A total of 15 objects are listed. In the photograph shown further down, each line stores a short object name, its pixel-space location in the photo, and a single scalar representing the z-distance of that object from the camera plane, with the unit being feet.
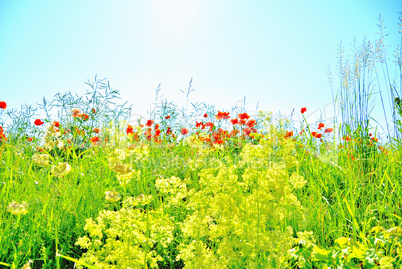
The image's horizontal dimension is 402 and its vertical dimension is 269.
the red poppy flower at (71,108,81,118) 10.75
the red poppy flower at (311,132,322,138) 13.43
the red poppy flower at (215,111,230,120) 14.52
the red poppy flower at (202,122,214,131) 14.07
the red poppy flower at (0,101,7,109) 13.22
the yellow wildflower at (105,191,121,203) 3.11
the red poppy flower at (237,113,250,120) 13.82
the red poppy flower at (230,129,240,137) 14.56
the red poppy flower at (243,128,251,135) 14.29
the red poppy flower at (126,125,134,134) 11.13
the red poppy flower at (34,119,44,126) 13.25
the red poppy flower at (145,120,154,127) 12.95
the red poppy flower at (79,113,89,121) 10.80
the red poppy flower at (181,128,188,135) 13.72
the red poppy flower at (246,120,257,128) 13.89
